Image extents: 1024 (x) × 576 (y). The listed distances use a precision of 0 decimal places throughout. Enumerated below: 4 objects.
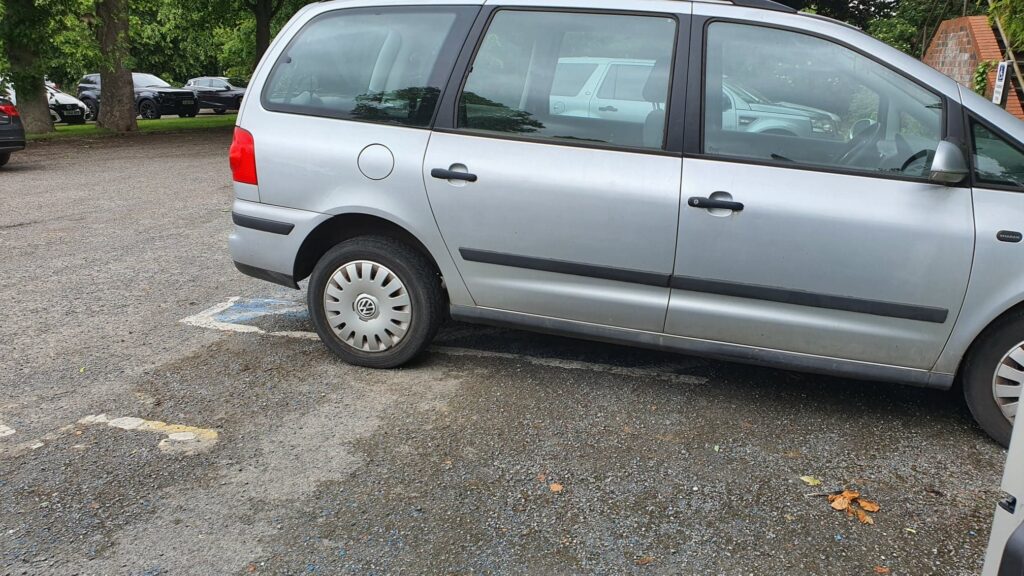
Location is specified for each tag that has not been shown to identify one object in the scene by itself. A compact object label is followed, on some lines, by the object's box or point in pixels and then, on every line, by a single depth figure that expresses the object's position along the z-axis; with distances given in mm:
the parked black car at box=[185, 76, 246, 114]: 32062
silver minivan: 3436
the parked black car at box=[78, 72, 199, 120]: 28141
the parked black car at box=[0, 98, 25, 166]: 12062
